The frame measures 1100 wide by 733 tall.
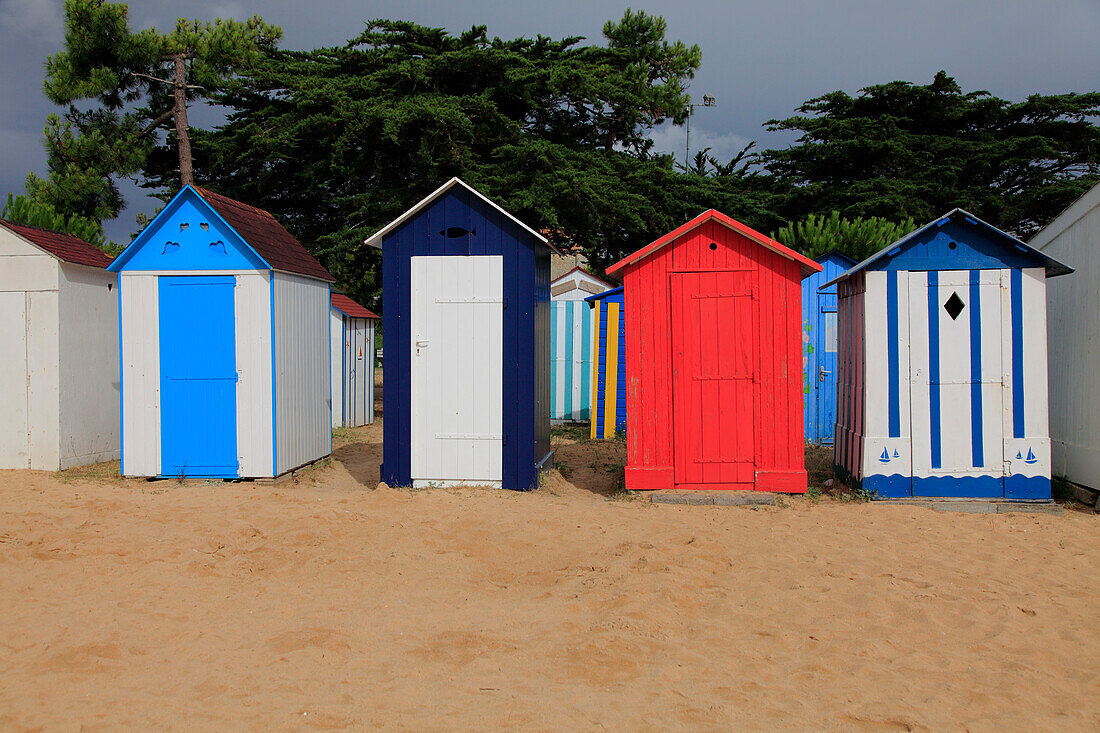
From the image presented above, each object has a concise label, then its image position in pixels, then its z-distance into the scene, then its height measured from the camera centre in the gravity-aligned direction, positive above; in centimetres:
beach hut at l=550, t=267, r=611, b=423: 1530 +23
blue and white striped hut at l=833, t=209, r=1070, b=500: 775 +1
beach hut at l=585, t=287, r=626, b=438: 1355 +1
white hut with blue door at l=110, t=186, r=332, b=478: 905 +34
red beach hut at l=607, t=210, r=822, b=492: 802 +8
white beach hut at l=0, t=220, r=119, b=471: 992 +32
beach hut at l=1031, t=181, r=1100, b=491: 784 +21
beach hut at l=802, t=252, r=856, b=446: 1229 +13
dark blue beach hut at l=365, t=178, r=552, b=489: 853 +31
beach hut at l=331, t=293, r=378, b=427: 1509 +21
